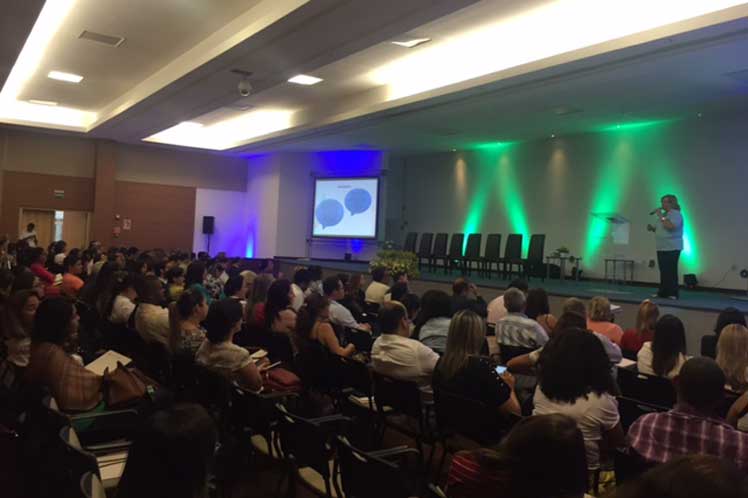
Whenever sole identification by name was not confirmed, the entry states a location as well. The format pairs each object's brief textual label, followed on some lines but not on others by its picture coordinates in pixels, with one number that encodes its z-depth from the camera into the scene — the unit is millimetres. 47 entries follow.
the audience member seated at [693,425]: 2225
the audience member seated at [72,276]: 6792
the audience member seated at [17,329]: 3697
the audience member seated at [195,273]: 6364
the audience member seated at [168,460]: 1298
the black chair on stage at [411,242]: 14102
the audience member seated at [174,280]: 5959
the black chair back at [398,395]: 3250
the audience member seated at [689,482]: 912
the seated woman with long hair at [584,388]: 2600
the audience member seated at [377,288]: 7062
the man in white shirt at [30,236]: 12079
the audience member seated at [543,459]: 1379
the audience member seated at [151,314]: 4387
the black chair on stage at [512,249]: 11868
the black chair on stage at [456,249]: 12383
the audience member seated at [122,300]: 4973
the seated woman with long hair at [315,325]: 4176
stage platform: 7512
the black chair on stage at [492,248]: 12086
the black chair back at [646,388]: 3356
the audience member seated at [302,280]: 6667
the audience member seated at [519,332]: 4348
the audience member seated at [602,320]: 4848
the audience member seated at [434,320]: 4332
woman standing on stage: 7930
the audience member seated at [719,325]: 4664
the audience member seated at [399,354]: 3602
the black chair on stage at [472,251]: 12086
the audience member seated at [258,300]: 4953
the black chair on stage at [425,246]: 13562
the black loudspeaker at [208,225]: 15461
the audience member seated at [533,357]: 3647
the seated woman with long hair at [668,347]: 3625
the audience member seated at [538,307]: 5121
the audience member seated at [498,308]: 6057
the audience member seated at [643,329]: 4766
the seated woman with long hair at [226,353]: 3357
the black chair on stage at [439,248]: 13031
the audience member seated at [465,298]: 5645
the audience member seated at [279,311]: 4551
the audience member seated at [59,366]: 2893
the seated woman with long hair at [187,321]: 3791
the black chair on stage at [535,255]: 11375
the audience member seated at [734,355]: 3426
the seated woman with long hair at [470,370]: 3006
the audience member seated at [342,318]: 5301
